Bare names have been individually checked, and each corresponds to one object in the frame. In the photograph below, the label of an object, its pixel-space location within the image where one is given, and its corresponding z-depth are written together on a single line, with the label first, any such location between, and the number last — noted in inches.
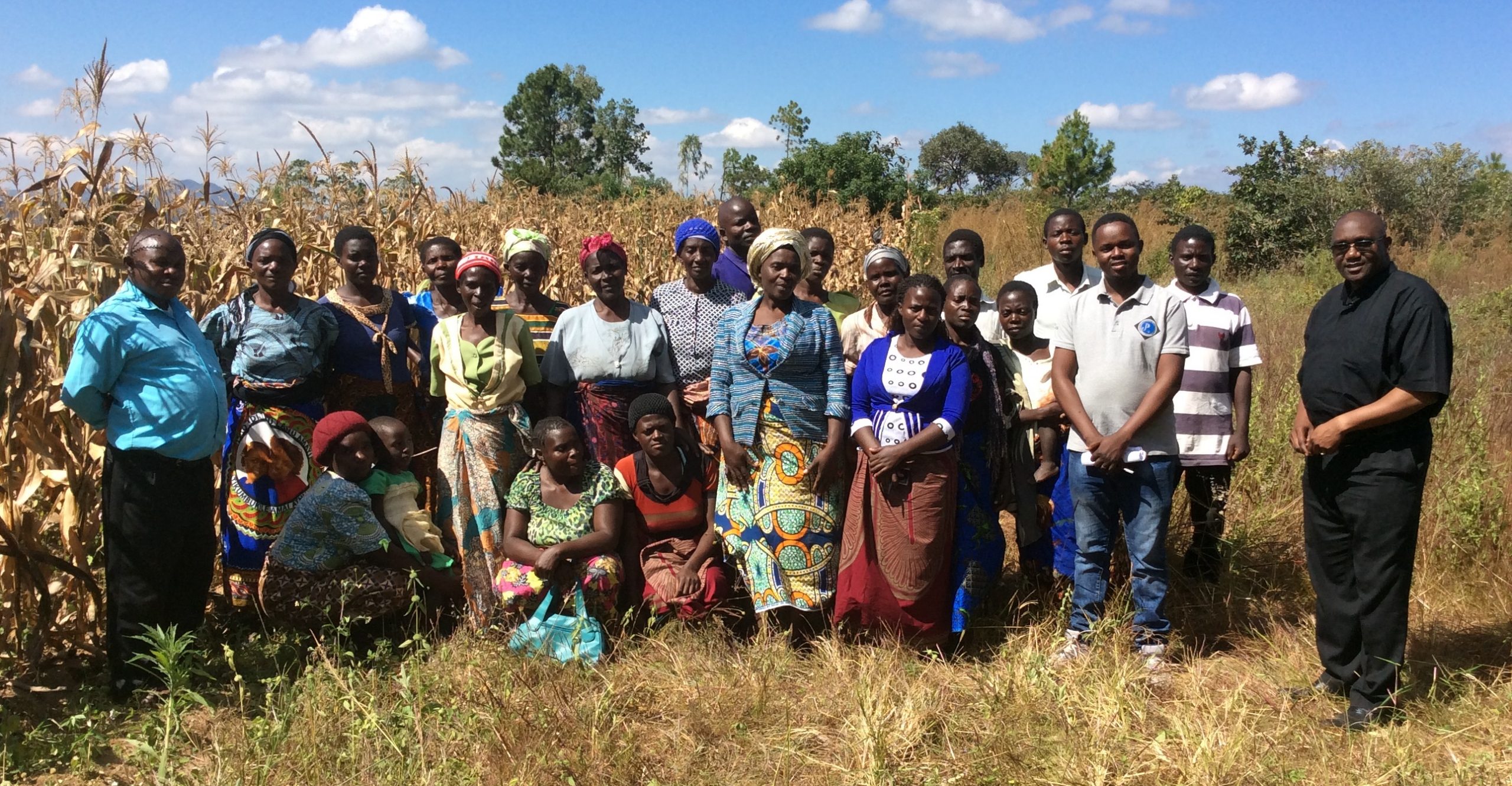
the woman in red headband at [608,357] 176.1
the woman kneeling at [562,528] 165.2
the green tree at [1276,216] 604.1
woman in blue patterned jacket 162.2
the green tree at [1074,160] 1407.5
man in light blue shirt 143.6
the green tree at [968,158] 2044.8
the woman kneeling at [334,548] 166.7
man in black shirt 132.0
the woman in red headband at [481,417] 174.2
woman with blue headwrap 186.5
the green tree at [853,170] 674.8
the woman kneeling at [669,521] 166.7
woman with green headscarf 185.6
